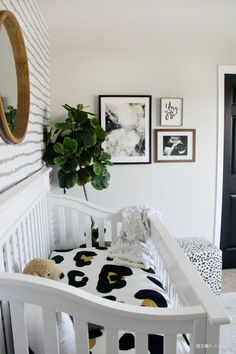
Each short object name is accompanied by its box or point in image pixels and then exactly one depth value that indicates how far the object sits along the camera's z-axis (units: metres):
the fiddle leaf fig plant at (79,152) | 2.21
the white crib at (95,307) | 0.80
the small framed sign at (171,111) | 2.62
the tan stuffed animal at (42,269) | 1.23
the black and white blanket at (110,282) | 1.07
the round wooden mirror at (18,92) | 1.14
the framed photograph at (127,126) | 2.56
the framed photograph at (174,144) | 2.67
